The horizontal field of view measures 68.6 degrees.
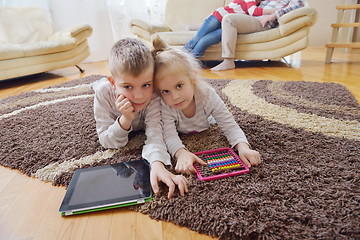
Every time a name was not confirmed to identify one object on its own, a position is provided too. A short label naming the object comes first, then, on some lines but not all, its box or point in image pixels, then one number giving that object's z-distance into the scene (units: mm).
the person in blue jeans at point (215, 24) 2406
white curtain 3271
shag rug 577
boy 769
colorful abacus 745
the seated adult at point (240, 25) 2291
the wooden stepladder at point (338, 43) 2322
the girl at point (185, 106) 820
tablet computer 667
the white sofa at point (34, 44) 2205
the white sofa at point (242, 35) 2164
